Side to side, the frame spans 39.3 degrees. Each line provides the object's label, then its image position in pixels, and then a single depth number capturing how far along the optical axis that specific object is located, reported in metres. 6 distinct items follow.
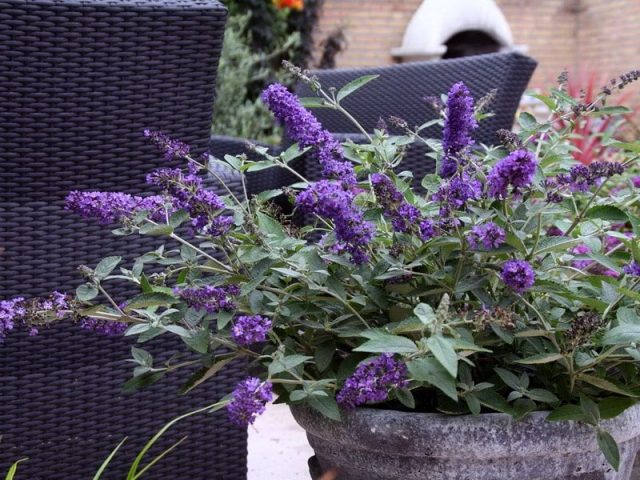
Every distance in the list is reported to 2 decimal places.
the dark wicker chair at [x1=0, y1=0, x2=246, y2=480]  1.31
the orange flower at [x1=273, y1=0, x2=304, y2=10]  5.78
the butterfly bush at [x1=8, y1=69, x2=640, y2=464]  0.86
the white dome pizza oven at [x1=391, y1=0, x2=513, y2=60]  7.48
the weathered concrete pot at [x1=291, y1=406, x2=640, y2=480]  0.89
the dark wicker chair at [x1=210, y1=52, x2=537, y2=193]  2.34
